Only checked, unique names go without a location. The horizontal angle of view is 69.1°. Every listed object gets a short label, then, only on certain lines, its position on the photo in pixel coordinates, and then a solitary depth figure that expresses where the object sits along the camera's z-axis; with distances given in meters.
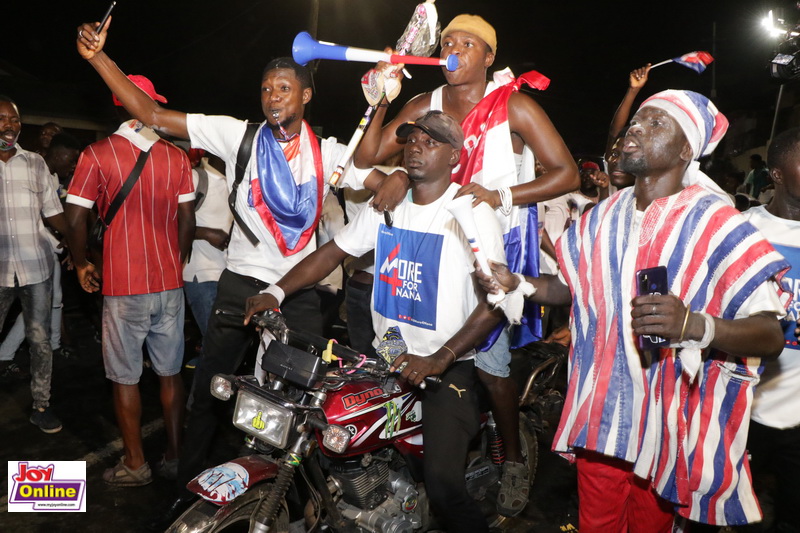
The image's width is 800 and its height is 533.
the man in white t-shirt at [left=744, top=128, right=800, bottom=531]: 2.76
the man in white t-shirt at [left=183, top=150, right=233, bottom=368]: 5.27
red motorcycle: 2.53
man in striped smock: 2.15
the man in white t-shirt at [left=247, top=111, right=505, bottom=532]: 2.93
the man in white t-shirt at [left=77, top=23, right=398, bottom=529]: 3.50
